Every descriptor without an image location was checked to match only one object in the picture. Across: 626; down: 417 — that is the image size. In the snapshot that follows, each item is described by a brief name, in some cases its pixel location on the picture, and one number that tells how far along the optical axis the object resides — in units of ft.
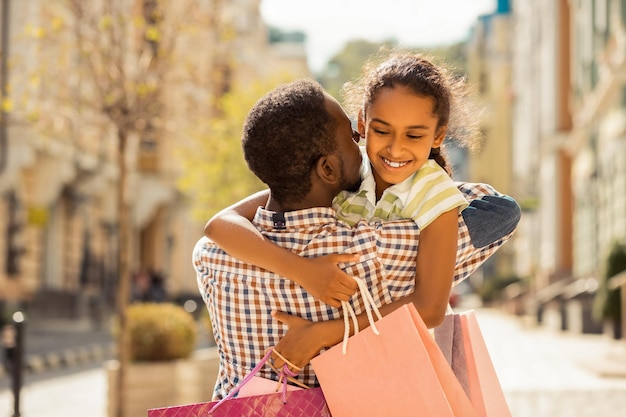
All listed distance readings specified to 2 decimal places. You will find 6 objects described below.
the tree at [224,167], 91.40
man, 8.56
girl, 8.54
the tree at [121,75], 35.88
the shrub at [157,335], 34.24
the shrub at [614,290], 66.13
